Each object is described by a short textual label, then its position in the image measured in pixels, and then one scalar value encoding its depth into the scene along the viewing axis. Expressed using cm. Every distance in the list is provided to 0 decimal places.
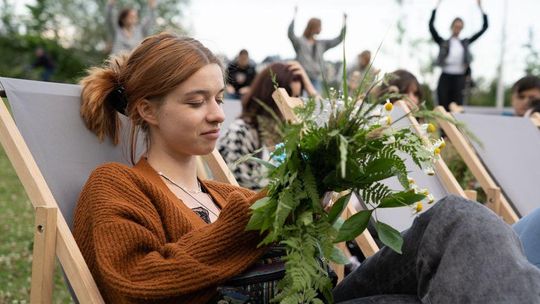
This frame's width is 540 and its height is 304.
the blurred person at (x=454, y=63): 914
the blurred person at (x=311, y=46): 800
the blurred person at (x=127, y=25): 805
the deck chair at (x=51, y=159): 214
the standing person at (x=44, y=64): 1992
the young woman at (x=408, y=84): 525
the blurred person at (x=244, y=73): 918
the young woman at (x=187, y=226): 186
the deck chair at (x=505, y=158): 428
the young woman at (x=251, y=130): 425
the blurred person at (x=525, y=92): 625
